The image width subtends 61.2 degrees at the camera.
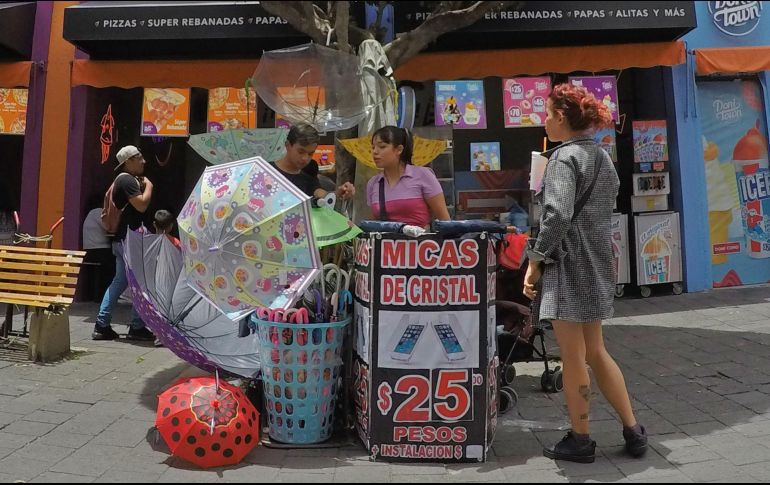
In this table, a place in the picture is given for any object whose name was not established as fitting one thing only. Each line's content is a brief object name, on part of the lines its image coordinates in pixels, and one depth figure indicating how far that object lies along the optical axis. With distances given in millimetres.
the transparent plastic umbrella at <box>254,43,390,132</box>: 4867
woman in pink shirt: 3951
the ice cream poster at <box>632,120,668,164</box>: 7977
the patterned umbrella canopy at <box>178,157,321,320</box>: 3359
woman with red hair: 3250
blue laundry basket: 3527
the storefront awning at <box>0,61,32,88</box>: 8039
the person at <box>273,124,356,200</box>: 4180
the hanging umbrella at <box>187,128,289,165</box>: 4355
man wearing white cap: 5941
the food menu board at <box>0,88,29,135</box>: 8164
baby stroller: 4344
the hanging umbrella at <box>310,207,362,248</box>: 3701
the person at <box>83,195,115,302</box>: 7469
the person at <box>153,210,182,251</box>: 6199
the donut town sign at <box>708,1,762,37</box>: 7965
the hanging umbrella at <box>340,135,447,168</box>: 4531
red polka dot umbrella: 3307
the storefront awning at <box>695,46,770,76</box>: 7633
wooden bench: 5316
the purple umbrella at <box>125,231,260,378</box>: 3803
